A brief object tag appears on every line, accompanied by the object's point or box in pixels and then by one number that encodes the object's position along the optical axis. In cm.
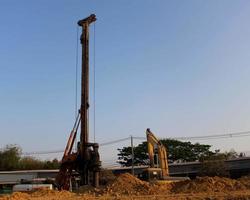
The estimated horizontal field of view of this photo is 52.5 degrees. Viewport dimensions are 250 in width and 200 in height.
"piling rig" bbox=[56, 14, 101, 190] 2084
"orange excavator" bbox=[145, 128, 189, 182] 2359
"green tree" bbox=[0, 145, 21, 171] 6718
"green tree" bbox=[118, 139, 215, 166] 6697
